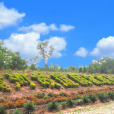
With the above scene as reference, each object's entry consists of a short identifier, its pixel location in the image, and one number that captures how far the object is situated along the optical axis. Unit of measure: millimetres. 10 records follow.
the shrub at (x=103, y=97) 11198
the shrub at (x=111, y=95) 12277
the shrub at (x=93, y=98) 10281
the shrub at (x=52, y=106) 7816
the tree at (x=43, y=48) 36750
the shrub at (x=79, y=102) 9234
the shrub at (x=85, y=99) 9641
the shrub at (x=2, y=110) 6666
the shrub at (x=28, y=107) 7191
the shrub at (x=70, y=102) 8777
